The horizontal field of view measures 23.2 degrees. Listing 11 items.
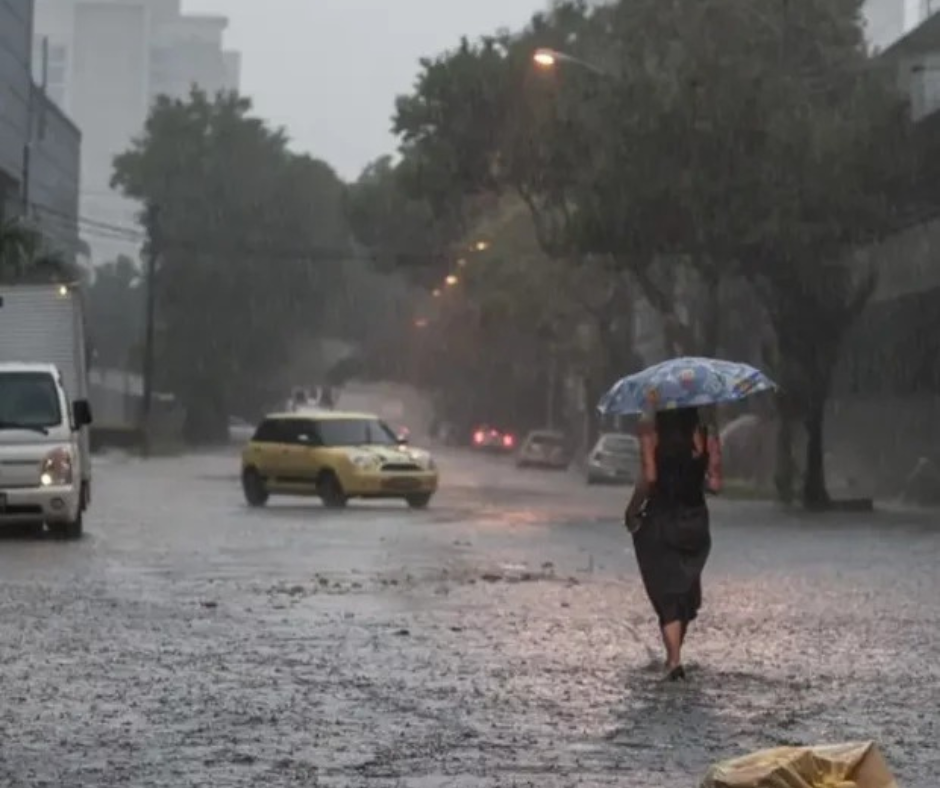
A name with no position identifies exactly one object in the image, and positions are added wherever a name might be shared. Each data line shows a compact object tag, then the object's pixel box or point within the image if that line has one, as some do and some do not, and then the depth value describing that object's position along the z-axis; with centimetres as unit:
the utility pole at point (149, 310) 8262
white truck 2553
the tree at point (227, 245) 9956
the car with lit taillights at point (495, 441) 9712
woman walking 1341
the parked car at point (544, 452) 7481
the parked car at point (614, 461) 5725
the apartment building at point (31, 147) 7538
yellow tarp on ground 754
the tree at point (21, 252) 4881
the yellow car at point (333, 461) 3772
